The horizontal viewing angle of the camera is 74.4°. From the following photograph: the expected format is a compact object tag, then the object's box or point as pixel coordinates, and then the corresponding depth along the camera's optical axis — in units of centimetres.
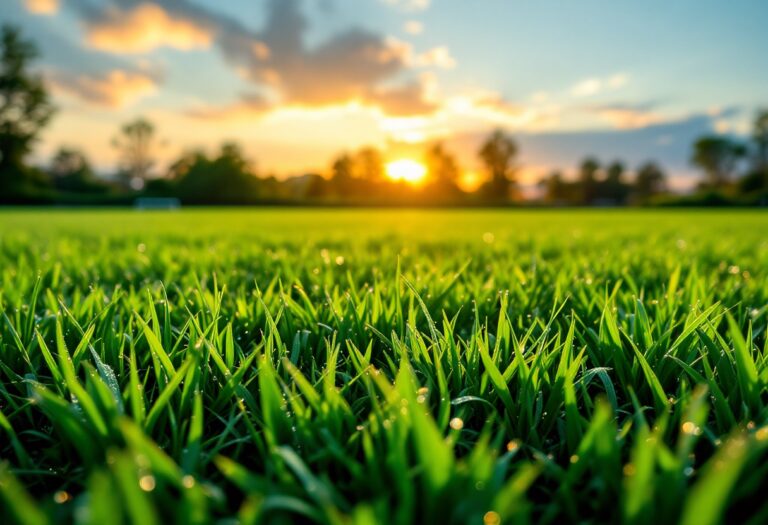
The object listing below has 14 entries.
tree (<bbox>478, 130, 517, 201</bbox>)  6550
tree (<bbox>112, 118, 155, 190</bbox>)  5847
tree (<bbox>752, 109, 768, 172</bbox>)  5666
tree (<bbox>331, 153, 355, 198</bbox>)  6103
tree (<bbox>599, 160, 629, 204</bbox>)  7844
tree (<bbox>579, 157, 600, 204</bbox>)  7844
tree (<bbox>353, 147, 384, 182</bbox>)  6506
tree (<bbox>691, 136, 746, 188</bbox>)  7000
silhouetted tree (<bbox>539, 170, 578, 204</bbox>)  7781
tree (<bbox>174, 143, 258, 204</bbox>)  4831
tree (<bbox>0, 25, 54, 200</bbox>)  4409
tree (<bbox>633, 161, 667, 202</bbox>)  8006
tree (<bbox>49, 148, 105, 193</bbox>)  5578
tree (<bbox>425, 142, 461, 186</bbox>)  6200
